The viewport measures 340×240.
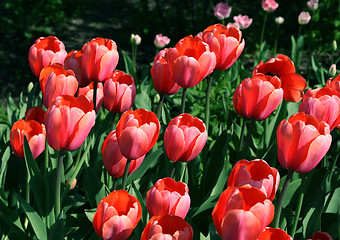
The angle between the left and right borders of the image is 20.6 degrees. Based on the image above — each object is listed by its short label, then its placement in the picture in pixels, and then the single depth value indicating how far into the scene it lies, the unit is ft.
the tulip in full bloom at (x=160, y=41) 6.85
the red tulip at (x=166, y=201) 3.39
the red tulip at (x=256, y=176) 3.37
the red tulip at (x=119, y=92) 4.10
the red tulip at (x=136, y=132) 3.56
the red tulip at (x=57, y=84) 3.91
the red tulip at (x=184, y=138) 3.67
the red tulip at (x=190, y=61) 4.00
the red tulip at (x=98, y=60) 4.09
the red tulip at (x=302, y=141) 3.50
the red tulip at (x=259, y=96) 3.88
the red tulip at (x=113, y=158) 3.73
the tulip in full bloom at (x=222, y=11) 7.80
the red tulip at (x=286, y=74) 4.15
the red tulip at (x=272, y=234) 3.18
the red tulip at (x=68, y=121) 3.58
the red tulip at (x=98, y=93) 4.36
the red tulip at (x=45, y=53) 4.28
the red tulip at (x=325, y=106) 3.76
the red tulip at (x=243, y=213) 3.12
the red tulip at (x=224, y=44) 4.18
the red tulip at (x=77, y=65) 4.20
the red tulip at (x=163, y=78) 4.19
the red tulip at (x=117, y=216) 3.34
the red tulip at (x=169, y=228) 3.15
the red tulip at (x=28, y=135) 3.98
